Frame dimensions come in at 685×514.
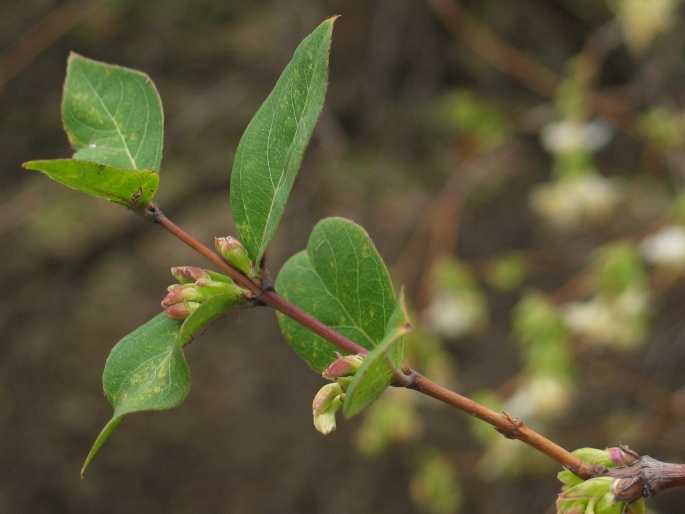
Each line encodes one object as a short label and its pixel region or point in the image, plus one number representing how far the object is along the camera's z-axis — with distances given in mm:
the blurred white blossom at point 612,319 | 776
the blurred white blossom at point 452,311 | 941
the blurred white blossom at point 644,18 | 824
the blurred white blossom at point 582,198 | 893
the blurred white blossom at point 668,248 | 720
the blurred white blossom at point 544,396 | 753
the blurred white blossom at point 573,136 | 899
